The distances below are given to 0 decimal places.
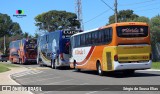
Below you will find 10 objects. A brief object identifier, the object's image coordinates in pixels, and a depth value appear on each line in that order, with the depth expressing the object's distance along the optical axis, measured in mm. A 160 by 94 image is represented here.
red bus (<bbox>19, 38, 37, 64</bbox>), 53862
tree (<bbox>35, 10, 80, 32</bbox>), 103312
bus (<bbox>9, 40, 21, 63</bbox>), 59938
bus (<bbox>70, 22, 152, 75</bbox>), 23047
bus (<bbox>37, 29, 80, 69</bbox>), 35219
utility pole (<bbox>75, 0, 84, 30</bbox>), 68375
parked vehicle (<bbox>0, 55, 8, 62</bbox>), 83125
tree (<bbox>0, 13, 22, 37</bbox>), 151625
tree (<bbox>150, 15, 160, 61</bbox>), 51406
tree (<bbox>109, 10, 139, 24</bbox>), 101350
